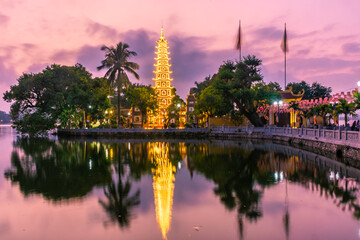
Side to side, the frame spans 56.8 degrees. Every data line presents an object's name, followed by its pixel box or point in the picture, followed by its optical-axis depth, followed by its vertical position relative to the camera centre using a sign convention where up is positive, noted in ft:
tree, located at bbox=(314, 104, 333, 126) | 102.99 +4.45
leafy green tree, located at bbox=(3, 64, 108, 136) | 174.40 +14.35
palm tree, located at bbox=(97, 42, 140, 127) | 166.40 +29.59
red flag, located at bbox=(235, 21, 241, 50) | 153.28 +38.26
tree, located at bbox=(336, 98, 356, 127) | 86.82 +4.16
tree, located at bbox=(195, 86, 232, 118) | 158.20 +9.36
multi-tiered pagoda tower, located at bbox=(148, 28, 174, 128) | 253.85 +32.58
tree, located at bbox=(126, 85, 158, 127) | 219.20 +16.10
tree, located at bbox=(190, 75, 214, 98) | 260.13 +30.96
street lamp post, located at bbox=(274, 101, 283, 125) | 133.63 +8.60
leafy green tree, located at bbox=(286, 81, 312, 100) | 269.64 +29.16
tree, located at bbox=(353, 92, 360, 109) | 72.43 +5.66
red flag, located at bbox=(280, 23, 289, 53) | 149.02 +35.09
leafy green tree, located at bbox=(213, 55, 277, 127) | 142.10 +15.65
